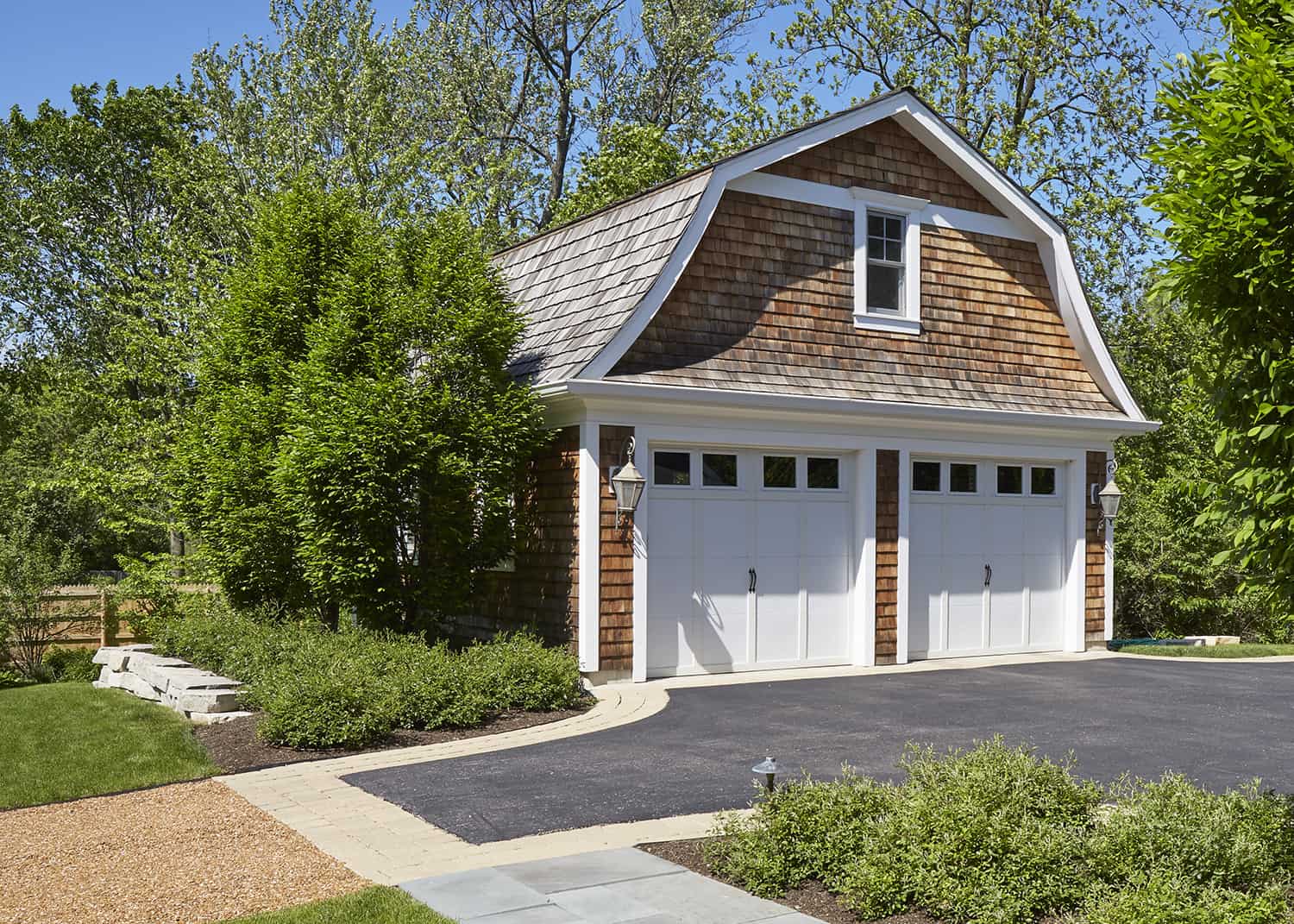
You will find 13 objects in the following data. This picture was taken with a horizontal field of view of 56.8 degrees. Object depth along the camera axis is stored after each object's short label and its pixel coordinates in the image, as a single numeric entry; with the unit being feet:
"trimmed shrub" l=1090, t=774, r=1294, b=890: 17.17
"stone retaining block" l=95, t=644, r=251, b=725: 34.99
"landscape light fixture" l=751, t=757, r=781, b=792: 20.73
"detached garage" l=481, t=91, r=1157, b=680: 40.88
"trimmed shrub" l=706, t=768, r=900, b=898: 18.65
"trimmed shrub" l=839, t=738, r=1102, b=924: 17.12
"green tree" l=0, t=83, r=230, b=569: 103.30
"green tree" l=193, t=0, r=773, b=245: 74.54
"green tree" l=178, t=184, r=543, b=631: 38.40
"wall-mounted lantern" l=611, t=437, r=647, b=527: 39.47
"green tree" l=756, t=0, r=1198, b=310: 84.43
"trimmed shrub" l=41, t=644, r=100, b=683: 56.44
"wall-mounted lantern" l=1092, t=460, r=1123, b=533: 51.01
